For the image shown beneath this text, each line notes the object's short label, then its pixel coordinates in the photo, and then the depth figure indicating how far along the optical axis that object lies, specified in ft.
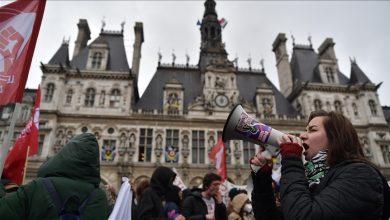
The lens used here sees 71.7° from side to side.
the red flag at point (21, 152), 24.02
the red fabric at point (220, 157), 42.88
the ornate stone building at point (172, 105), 69.82
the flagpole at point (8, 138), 12.59
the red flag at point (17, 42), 14.90
